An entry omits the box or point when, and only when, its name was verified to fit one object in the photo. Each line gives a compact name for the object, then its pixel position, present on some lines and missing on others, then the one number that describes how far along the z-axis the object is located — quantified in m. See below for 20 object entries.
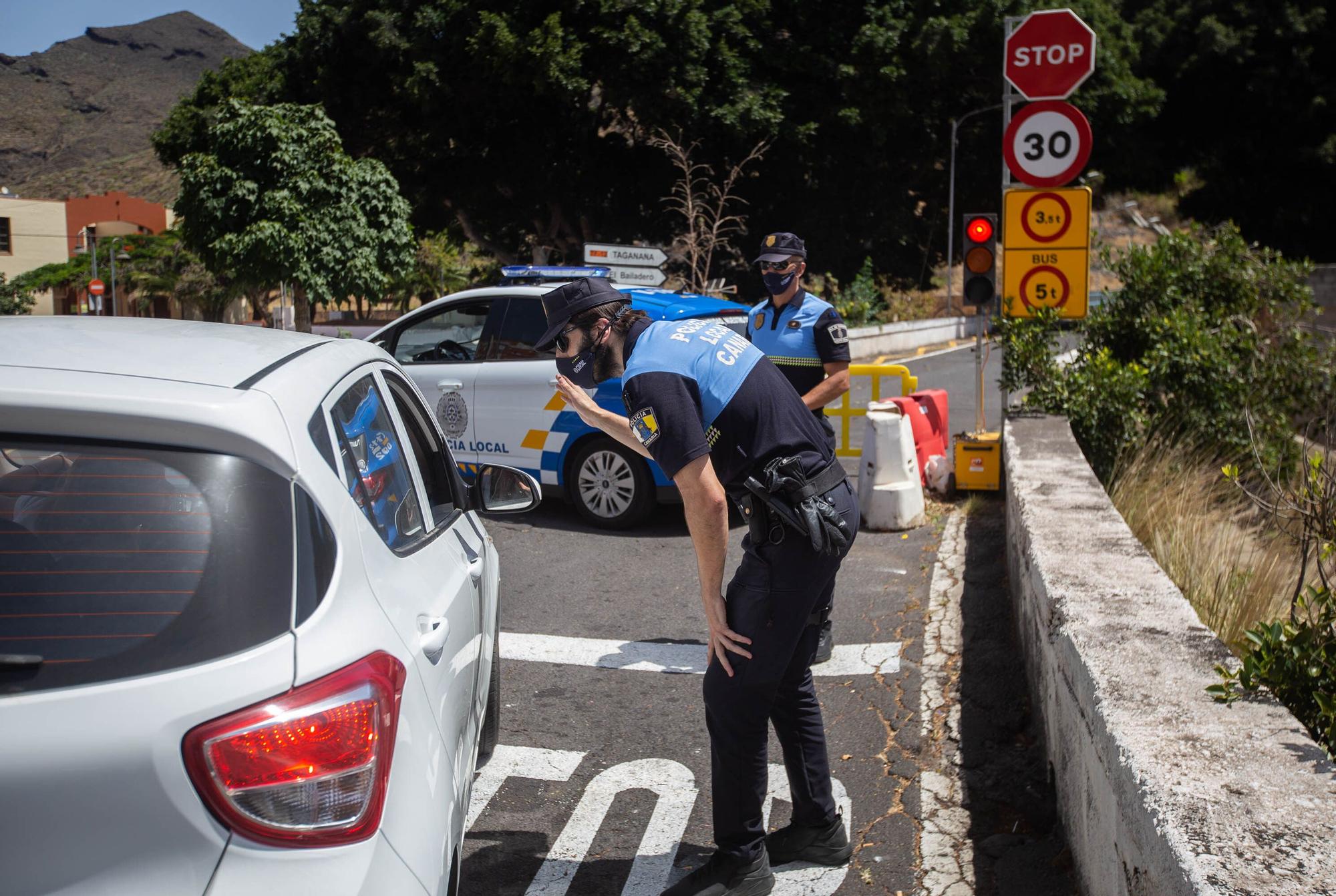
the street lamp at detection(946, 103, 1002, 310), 34.37
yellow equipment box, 8.77
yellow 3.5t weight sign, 8.62
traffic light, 9.44
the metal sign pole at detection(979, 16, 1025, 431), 8.71
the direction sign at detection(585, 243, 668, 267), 14.03
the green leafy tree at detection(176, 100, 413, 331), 23.88
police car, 8.11
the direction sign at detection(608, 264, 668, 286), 14.02
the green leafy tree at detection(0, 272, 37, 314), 61.38
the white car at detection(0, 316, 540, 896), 1.68
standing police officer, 6.13
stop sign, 8.91
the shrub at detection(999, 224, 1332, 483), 8.27
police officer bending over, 3.02
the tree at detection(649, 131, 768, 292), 18.55
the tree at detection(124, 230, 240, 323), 45.44
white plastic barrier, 8.05
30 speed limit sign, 8.47
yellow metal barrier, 10.31
